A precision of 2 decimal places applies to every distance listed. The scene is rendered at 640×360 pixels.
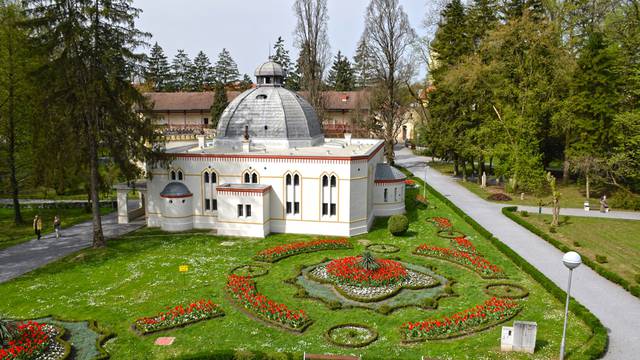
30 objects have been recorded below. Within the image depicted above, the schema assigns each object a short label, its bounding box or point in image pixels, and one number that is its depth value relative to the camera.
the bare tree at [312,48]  57.88
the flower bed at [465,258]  26.72
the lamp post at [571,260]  15.60
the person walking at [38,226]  33.72
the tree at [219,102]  76.69
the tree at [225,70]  115.88
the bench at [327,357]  17.08
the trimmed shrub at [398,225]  34.30
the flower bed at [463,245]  30.78
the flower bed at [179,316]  20.22
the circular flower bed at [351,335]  18.95
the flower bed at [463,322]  19.48
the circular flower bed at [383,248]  31.23
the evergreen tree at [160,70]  109.38
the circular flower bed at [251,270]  26.83
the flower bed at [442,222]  36.44
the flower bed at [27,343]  17.31
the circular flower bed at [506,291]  23.60
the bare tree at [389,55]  57.38
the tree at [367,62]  61.25
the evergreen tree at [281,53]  103.00
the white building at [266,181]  34.50
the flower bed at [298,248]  29.64
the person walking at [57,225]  34.33
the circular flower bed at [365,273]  24.91
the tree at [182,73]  113.56
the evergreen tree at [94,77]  28.52
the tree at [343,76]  104.00
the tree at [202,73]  113.12
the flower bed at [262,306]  20.61
